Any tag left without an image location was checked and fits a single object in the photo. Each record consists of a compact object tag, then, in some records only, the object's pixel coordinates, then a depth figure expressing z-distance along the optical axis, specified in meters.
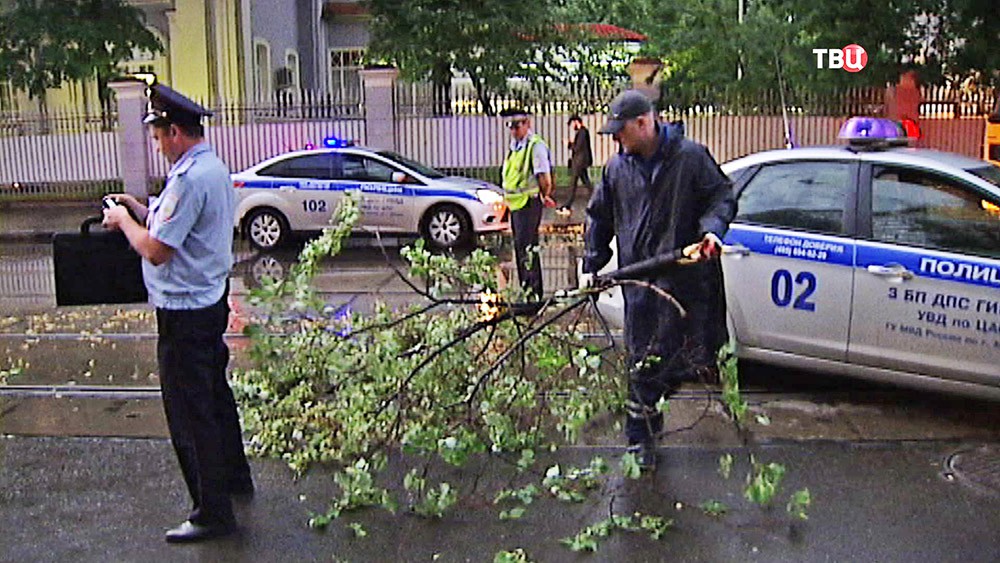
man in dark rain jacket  5.46
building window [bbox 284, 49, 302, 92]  32.22
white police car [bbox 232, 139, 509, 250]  15.35
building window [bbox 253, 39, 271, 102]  29.17
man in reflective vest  9.79
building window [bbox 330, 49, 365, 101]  34.44
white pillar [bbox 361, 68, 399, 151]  22.78
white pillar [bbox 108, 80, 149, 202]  22.89
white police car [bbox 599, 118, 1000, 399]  6.05
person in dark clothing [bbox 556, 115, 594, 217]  20.67
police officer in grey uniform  4.60
